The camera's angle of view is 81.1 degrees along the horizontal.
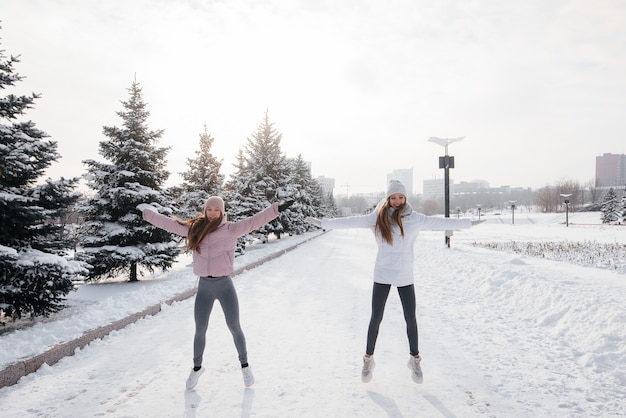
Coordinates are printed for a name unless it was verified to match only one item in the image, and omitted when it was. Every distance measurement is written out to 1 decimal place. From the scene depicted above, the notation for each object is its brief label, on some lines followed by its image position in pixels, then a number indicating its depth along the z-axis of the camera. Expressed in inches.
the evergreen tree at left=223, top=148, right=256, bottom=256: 726.5
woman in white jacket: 157.8
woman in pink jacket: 153.0
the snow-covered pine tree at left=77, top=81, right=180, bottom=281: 409.4
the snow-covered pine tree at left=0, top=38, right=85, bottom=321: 226.8
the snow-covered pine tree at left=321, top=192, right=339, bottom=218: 2746.6
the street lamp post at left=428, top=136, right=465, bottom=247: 761.0
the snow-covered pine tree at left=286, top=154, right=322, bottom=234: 1106.9
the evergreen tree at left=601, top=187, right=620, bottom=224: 2167.7
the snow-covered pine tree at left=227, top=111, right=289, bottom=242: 943.7
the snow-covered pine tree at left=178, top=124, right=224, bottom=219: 671.8
